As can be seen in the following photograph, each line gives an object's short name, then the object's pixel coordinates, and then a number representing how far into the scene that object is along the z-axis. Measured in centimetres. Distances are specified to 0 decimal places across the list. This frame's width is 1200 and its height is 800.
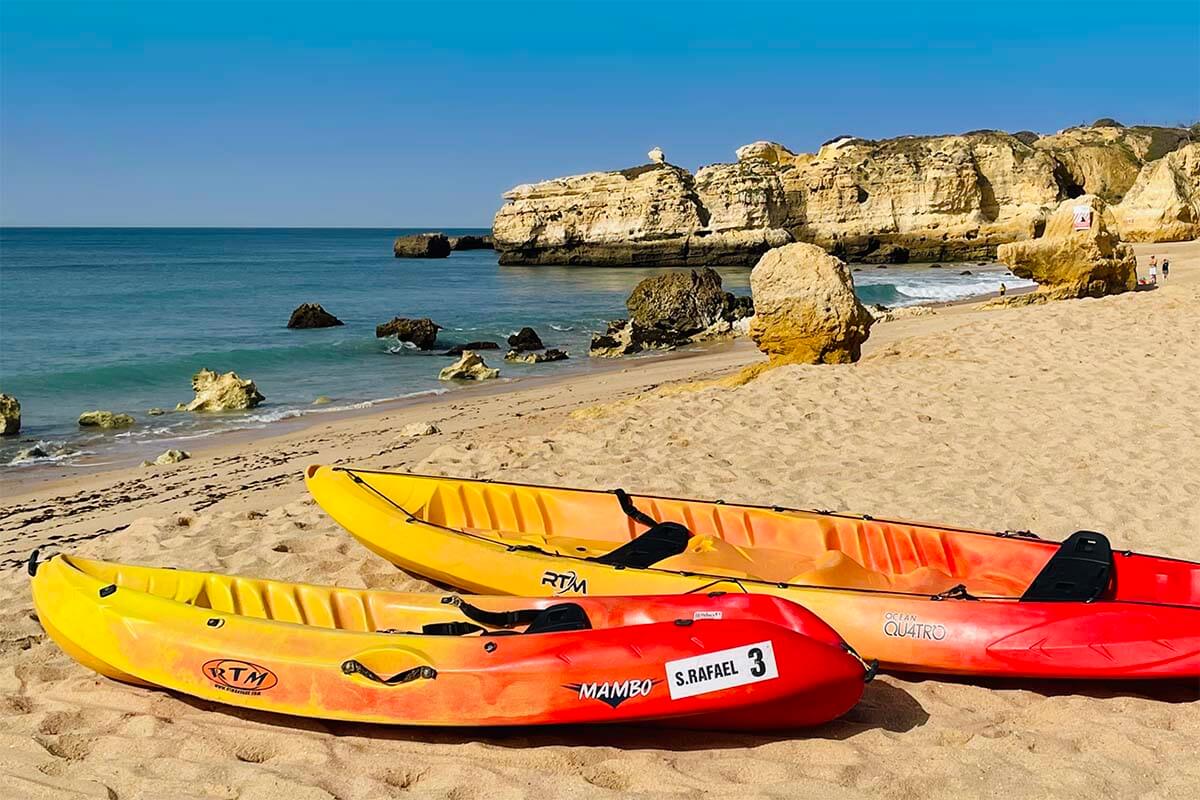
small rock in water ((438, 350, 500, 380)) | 1678
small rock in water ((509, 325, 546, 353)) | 2131
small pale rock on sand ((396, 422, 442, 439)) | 1042
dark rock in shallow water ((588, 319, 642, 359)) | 1973
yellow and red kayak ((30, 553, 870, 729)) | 324
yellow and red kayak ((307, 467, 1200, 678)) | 369
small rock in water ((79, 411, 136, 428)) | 1283
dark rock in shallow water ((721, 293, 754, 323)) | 2316
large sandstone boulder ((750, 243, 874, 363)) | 1097
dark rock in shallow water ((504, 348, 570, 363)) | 1912
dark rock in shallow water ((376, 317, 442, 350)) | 2167
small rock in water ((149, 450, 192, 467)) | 1013
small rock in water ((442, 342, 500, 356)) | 2108
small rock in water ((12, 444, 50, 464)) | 1082
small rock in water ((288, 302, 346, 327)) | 2589
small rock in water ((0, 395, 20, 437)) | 1207
